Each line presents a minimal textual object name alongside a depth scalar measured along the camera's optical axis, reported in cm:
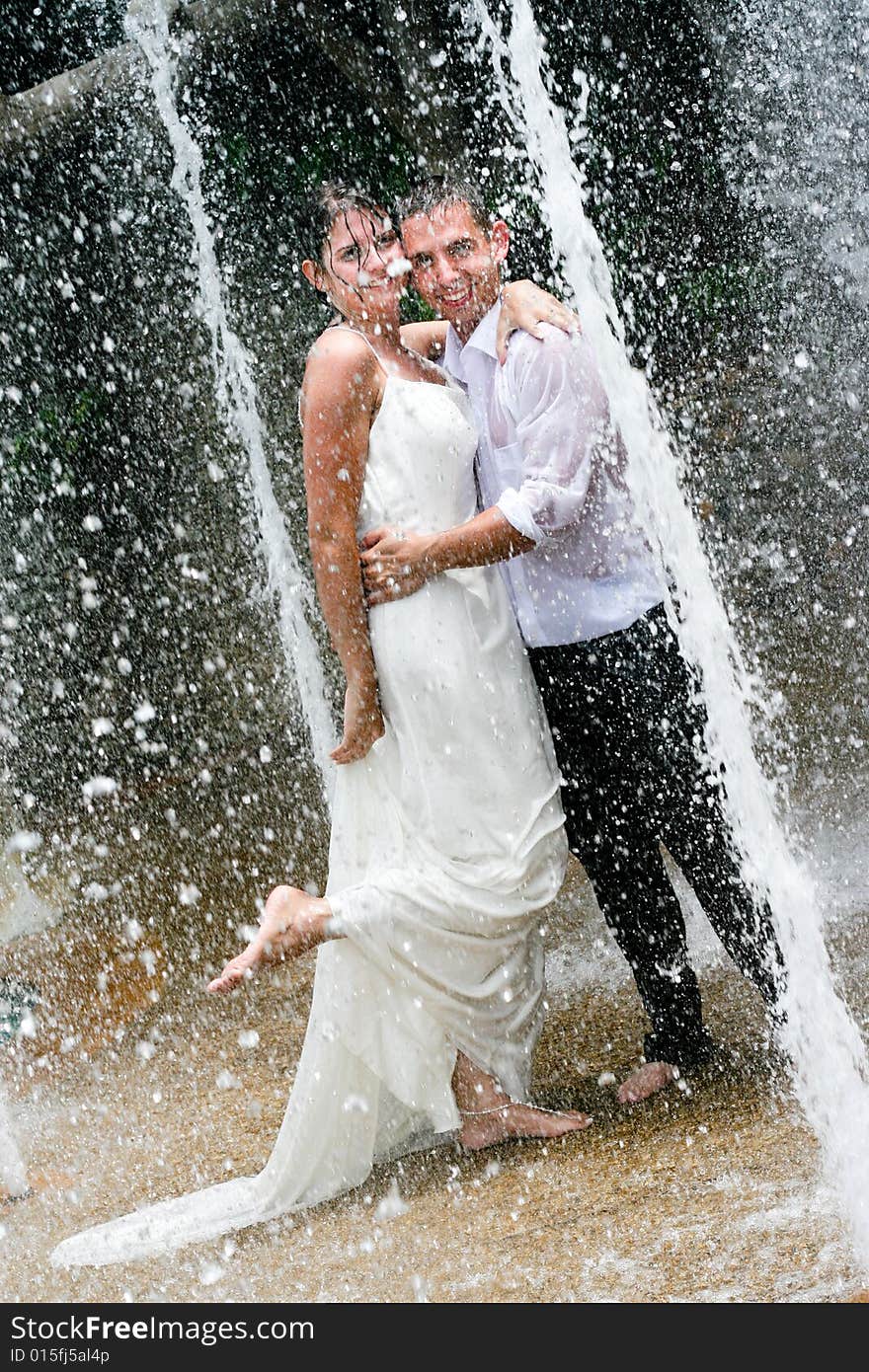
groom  513
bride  514
